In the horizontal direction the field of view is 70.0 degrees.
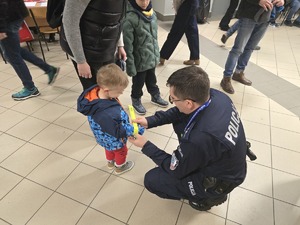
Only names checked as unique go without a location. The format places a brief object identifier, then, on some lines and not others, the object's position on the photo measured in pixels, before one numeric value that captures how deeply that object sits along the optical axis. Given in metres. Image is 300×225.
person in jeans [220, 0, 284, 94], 2.15
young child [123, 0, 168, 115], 1.72
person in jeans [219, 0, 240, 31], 4.77
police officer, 0.93
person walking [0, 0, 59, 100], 1.84
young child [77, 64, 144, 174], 1.17
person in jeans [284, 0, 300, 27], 5.38
